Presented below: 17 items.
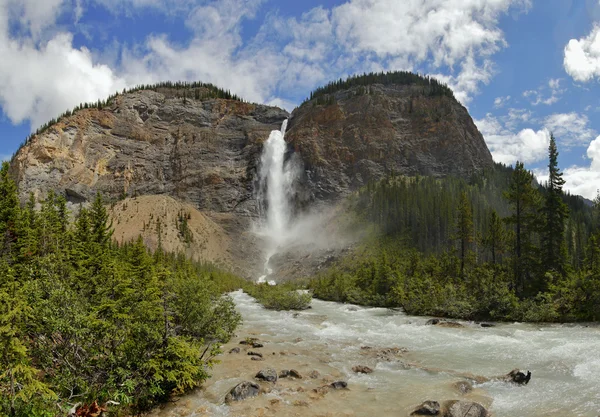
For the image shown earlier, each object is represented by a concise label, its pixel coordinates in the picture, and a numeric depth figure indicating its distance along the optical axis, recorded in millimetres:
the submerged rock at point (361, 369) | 18844
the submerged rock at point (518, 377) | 15719
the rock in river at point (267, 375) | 17516
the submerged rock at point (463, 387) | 15223
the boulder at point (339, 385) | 16511
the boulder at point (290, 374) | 18234
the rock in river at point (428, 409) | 13008
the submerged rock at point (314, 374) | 18272
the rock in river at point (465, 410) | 12586
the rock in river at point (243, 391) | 15297
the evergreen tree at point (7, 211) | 29917
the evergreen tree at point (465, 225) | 49562
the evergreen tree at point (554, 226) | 36031
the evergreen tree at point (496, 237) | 43094
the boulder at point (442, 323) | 30595
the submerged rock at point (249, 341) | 26423
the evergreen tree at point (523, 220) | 37188
